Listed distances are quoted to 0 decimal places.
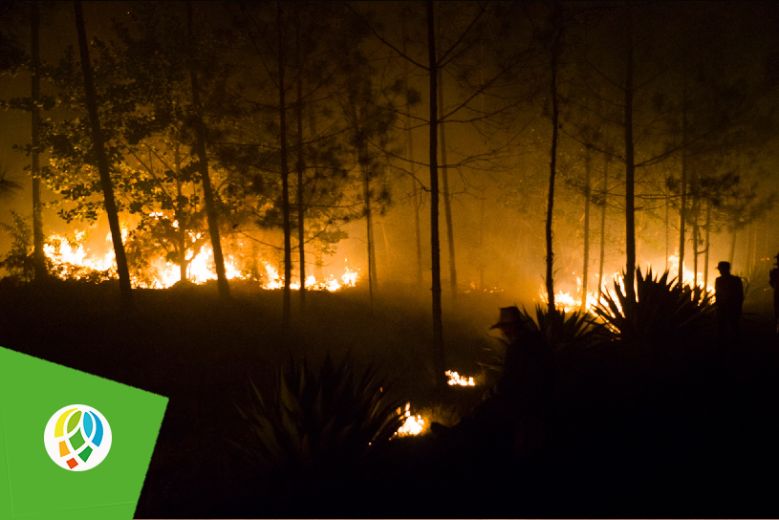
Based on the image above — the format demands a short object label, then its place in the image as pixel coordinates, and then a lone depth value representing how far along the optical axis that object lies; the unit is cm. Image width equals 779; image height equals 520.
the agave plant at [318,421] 562
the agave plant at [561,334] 946
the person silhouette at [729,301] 958
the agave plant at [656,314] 1072
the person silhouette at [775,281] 1060
